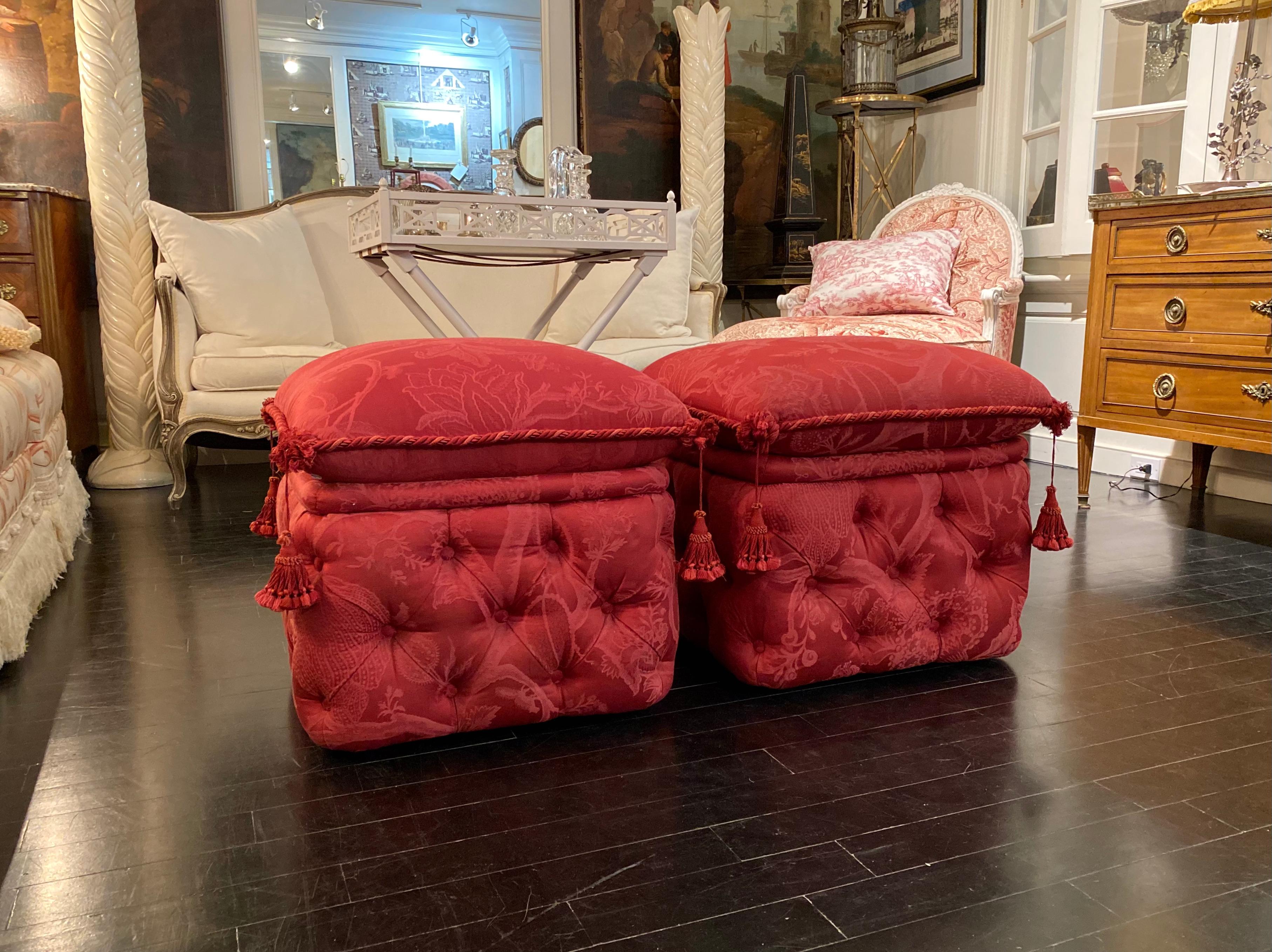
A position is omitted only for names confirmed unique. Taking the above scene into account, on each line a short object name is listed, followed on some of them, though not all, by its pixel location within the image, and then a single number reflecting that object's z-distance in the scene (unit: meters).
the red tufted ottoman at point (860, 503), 1.62
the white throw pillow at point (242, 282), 3.61
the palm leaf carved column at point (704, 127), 4.51
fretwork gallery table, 2.72
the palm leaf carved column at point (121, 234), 3.71
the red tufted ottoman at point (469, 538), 1.39
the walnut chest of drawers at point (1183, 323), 2.68
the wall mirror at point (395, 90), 4.35
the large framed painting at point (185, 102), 4.14
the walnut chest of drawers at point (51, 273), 3.60
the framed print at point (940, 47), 4.46
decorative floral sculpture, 2.97
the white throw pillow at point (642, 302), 4.18
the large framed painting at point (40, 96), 4.02
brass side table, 4.60
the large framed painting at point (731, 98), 4.77
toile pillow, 3.84
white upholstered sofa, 3.52
